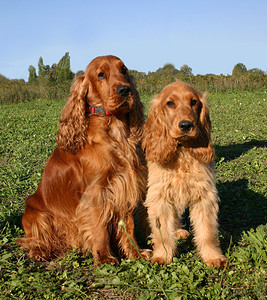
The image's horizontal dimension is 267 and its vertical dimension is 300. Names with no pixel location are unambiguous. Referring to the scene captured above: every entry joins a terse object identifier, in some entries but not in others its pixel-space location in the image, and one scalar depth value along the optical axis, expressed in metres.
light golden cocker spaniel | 3.01
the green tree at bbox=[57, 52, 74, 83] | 31.98
